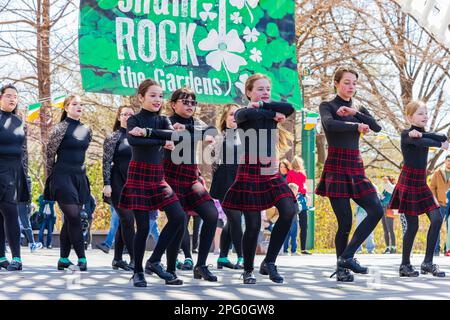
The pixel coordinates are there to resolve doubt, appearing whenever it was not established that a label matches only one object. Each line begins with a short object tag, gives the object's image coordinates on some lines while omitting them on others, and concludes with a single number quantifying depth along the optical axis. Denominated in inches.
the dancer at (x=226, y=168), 539.1
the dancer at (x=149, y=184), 410.5
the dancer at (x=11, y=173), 513.6
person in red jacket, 806.3
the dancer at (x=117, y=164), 525.1
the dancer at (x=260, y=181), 425.5
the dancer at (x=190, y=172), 442.3
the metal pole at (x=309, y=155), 936.3
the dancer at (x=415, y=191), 489.5
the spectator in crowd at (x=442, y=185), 801.4
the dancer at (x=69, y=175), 499.7
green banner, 784.6
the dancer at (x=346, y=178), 441.1
